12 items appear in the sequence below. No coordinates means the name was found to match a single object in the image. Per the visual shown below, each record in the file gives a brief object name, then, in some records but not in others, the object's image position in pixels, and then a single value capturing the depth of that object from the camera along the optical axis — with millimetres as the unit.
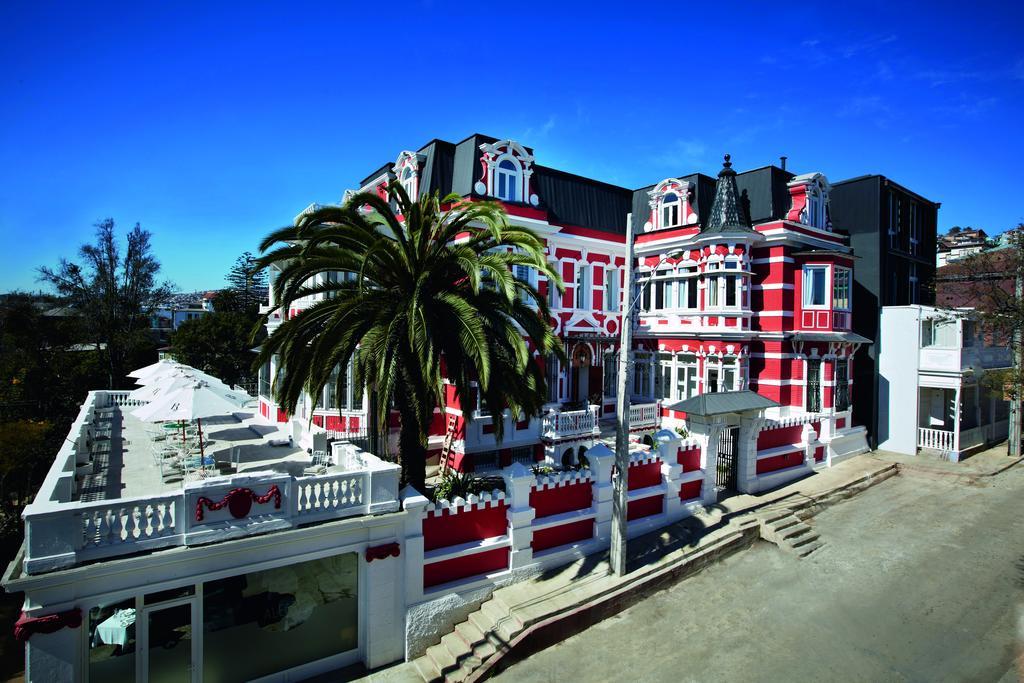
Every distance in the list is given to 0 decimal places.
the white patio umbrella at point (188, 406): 12297
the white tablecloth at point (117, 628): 7676
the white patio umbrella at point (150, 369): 21641
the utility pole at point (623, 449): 10523
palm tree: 10023
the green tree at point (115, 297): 32438
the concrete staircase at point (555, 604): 9414
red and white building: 18844
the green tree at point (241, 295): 51881
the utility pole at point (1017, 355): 16484
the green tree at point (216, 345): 42031
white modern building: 19656
